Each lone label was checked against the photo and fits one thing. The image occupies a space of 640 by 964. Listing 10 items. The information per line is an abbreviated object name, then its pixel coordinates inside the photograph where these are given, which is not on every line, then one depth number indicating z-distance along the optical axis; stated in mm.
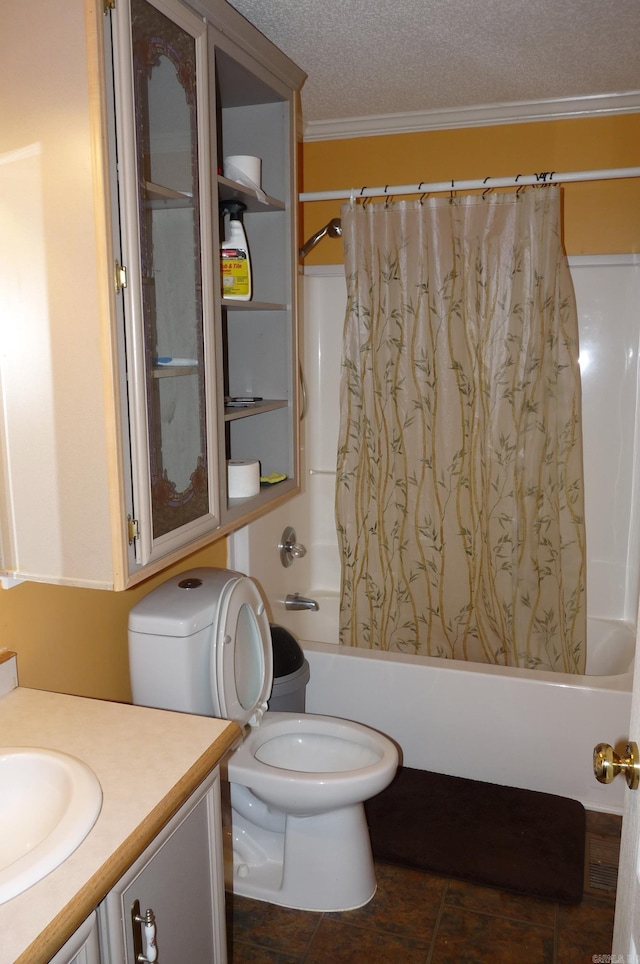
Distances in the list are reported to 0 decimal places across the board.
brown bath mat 2188
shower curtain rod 2309
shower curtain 2518
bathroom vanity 1021
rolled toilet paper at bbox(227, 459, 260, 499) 2035
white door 1021
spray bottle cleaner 2039
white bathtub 2436
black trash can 2400
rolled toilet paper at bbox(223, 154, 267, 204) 1995
